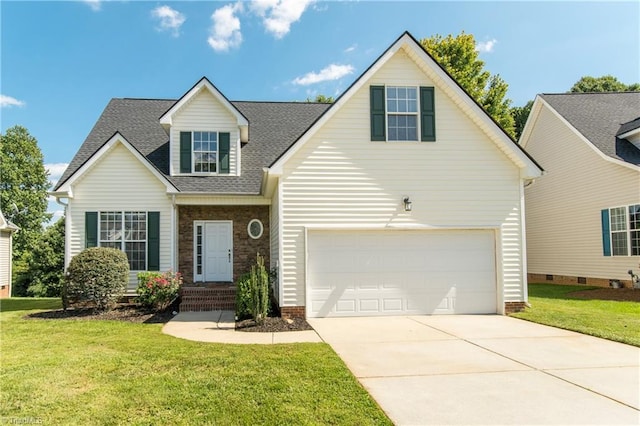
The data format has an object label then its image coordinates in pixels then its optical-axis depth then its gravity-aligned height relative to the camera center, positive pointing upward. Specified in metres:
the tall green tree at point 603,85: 37.50 +13.70
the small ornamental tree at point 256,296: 8.82 -1.34
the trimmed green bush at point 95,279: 10.59 -1.11
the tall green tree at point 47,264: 24.47 -1.59
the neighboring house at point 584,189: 14.87 +1.77
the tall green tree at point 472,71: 27.33 +11.10
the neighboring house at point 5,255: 19.31 -0.84
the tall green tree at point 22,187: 30.89 +4.09
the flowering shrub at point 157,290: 10.98 -1.46
